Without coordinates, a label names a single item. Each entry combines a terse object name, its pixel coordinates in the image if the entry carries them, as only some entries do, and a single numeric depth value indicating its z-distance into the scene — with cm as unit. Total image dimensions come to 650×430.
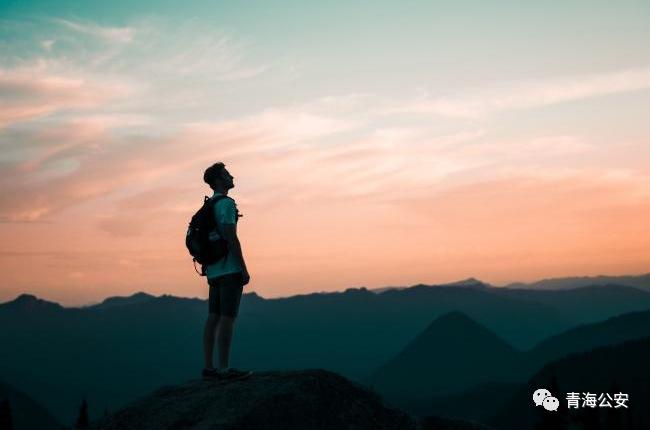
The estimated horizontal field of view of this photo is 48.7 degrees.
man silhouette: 1071
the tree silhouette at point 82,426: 1188
